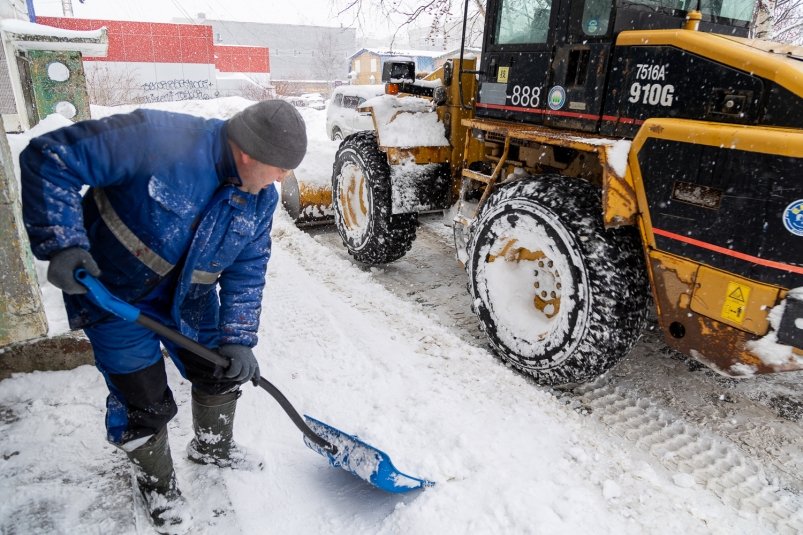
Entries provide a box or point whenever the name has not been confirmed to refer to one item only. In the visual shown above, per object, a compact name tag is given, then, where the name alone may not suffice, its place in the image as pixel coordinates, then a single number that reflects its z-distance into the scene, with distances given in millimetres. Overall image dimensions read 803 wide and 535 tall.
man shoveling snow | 1644
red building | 25500
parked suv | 12148
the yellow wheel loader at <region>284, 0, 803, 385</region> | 2238
